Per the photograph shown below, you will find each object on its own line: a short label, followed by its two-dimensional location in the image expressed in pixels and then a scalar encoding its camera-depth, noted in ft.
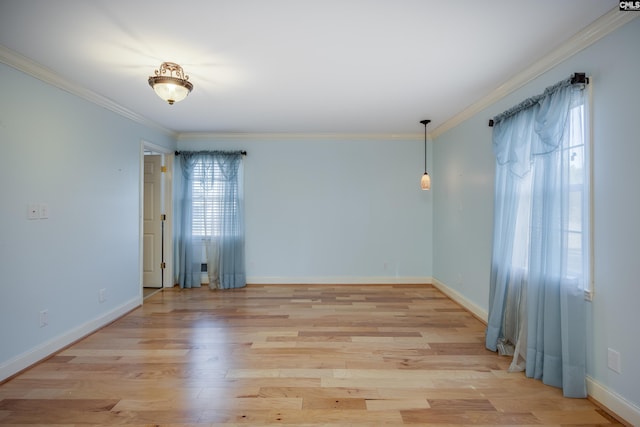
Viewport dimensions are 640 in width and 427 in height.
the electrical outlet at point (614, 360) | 6.03
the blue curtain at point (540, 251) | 6.75
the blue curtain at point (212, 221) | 15.81
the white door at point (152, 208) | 15.75
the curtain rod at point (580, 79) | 6.63
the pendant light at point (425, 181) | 13.61
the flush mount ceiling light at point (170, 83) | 7.80
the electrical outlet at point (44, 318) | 8.43
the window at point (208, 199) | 15.89
